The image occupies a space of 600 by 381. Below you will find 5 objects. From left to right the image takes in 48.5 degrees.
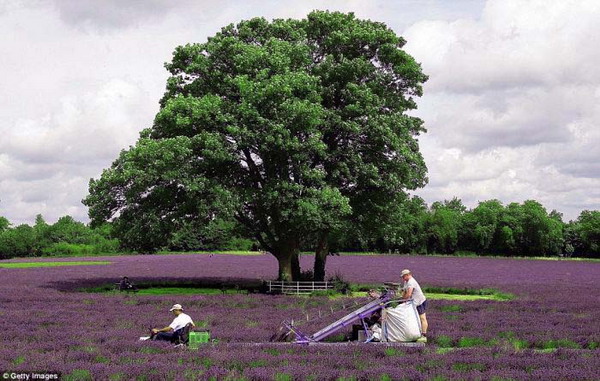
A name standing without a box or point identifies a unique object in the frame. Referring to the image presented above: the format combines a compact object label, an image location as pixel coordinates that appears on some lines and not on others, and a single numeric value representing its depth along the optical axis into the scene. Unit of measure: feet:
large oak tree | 110.32
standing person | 57.11
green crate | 53.83
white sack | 55.67
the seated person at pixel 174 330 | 55.26
